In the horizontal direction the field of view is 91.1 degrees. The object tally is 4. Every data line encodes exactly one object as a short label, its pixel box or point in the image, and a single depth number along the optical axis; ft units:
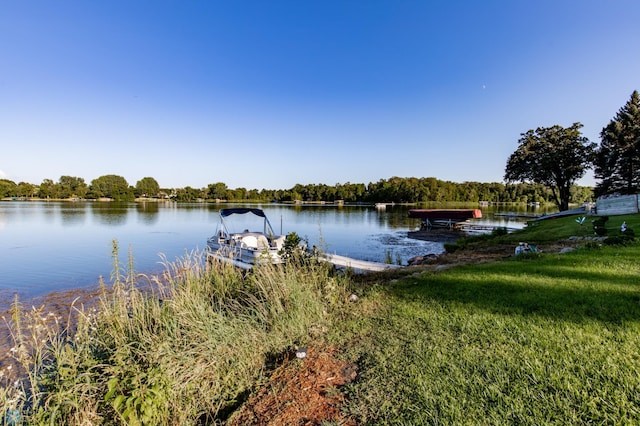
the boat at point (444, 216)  97.66
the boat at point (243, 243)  39.40
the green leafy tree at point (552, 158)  102.99
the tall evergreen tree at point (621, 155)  93.94
